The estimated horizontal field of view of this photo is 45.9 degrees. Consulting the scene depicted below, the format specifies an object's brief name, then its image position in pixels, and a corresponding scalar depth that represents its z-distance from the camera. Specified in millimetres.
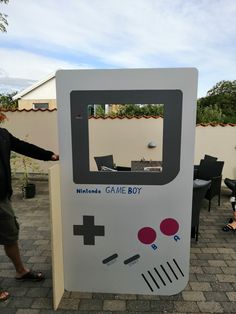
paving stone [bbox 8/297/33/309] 2311
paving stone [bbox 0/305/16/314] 2229
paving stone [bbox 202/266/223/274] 2842
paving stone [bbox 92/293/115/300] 2418
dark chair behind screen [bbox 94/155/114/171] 4767
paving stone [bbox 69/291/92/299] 2418
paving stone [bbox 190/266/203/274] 2852
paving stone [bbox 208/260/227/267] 2986
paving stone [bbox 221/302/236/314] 2236
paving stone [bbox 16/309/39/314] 2225
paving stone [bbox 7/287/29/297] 2463
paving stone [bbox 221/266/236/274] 2840
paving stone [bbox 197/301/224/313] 2248
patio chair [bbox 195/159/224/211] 4668
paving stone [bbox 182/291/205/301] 2391
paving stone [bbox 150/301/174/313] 2252
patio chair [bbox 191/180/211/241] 3305
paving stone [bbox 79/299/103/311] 2275
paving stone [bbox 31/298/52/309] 2291
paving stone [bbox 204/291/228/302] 2391
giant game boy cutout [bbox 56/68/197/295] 2049
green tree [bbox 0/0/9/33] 5754
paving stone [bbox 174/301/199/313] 2248
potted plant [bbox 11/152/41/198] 5508
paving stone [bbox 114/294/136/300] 2404
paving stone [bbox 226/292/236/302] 2391
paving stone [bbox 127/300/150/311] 2268
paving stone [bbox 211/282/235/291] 2537
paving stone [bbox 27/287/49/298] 2447
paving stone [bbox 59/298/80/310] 2283
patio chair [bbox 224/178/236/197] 4175
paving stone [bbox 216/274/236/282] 2688
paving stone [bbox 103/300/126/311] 2268
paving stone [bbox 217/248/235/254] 3287
